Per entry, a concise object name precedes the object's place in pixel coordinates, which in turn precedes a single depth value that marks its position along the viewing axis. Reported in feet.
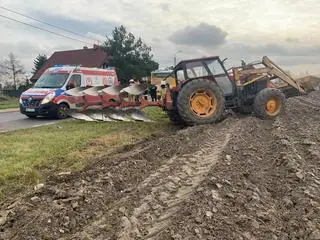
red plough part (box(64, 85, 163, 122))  24.13
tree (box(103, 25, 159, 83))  87.20
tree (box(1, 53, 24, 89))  116.37
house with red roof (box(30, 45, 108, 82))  97.13
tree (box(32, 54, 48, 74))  113.02
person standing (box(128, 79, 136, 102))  24.26
